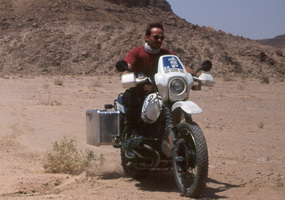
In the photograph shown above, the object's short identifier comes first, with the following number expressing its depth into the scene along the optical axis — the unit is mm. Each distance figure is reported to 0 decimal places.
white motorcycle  9182
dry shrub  11809
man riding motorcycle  10678
